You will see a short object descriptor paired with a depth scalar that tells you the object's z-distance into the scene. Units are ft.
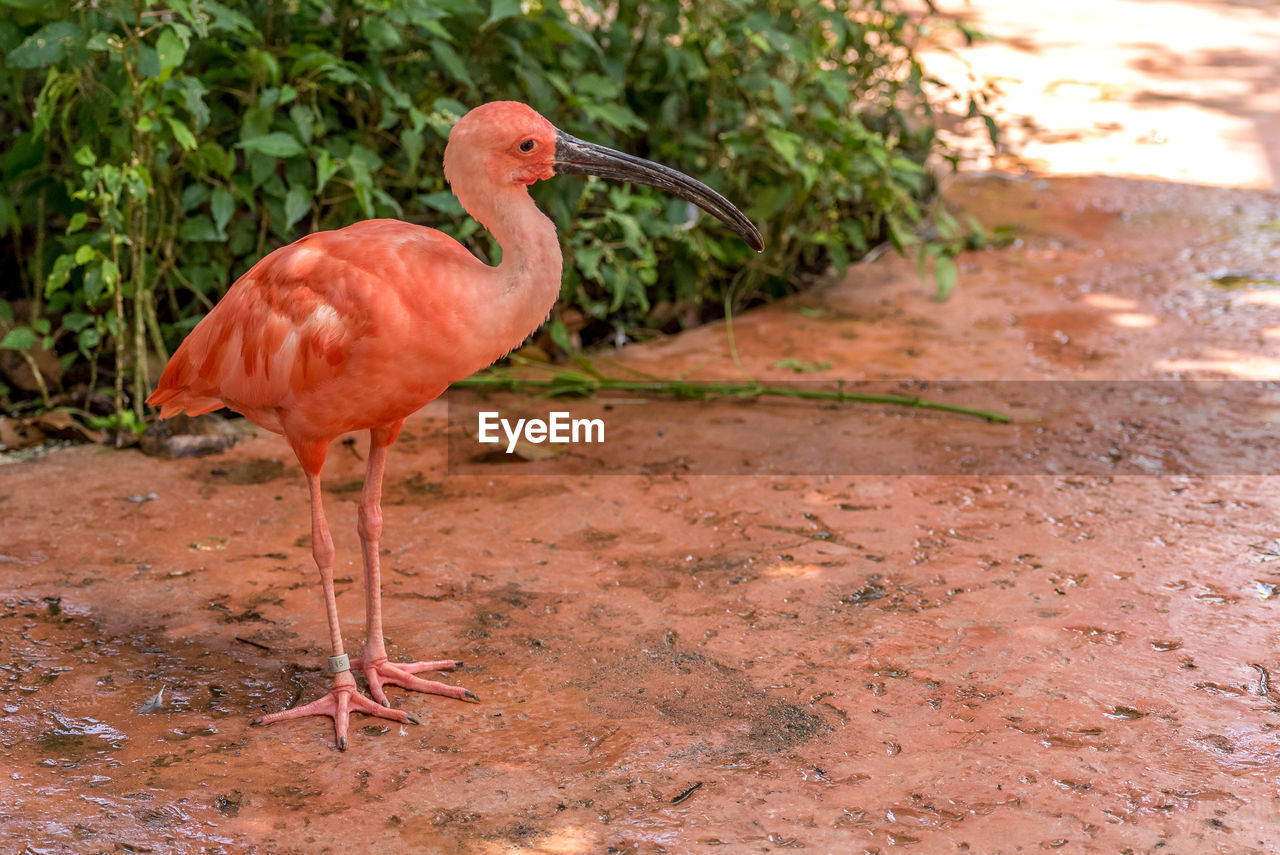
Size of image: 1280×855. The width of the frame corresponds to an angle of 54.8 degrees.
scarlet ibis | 9.25
